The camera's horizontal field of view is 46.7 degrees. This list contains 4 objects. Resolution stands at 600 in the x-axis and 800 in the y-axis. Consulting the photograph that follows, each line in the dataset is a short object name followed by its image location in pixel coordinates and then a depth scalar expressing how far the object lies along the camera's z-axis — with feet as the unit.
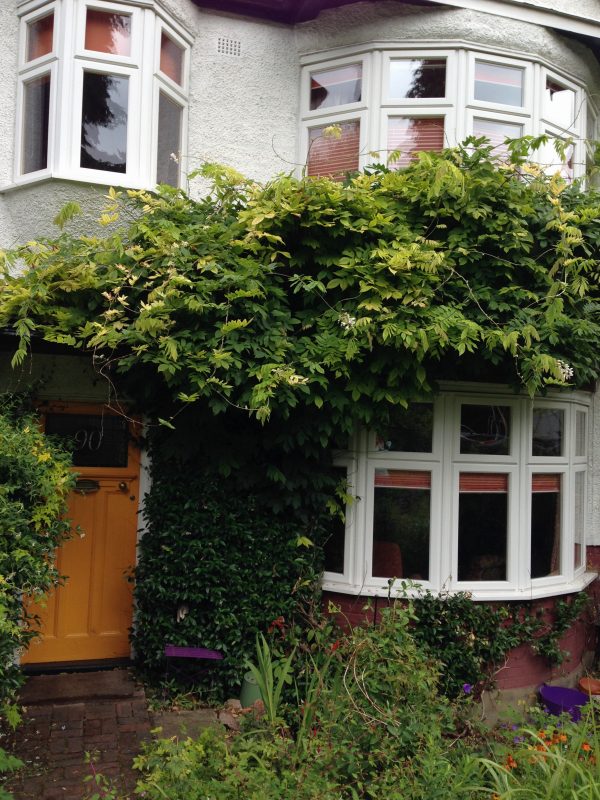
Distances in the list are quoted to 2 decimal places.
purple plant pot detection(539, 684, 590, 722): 17.40
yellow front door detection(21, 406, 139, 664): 18.83
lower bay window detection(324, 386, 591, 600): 18.37
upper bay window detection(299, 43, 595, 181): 20.53
